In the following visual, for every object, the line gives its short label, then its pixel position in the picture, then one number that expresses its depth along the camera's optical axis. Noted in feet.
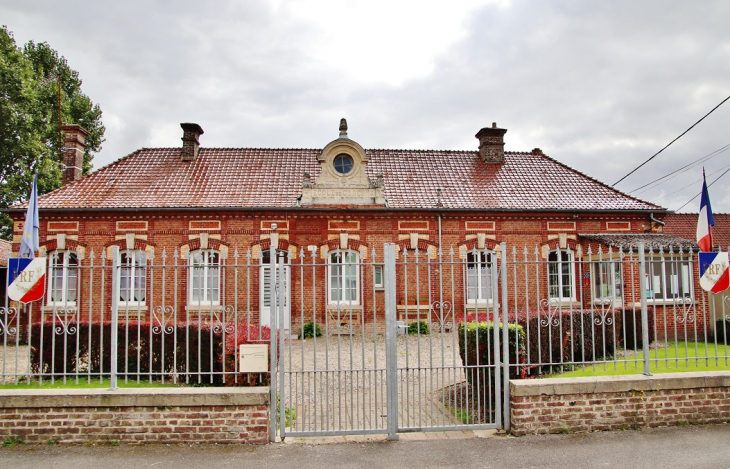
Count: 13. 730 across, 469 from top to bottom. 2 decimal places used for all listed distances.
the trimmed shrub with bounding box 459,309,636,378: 22.76
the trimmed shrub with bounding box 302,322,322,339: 49.03
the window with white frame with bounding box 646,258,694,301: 50.55
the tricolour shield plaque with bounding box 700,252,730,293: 21.98
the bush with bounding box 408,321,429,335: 51.54
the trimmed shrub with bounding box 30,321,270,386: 23.45
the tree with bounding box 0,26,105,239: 69.67
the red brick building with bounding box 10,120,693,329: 53.16
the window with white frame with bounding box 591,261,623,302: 50.96
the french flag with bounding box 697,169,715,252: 22.84
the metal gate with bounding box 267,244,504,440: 19.16
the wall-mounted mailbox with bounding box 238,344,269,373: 19.34
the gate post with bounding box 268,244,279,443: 18.78
